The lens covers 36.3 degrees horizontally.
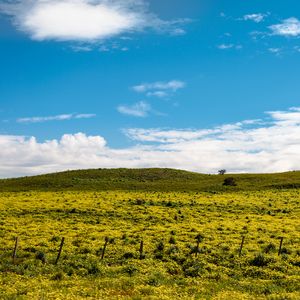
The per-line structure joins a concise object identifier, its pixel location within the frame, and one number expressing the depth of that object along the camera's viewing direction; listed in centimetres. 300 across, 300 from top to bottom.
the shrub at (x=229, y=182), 9597
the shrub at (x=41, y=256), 3381
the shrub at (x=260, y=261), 3397
